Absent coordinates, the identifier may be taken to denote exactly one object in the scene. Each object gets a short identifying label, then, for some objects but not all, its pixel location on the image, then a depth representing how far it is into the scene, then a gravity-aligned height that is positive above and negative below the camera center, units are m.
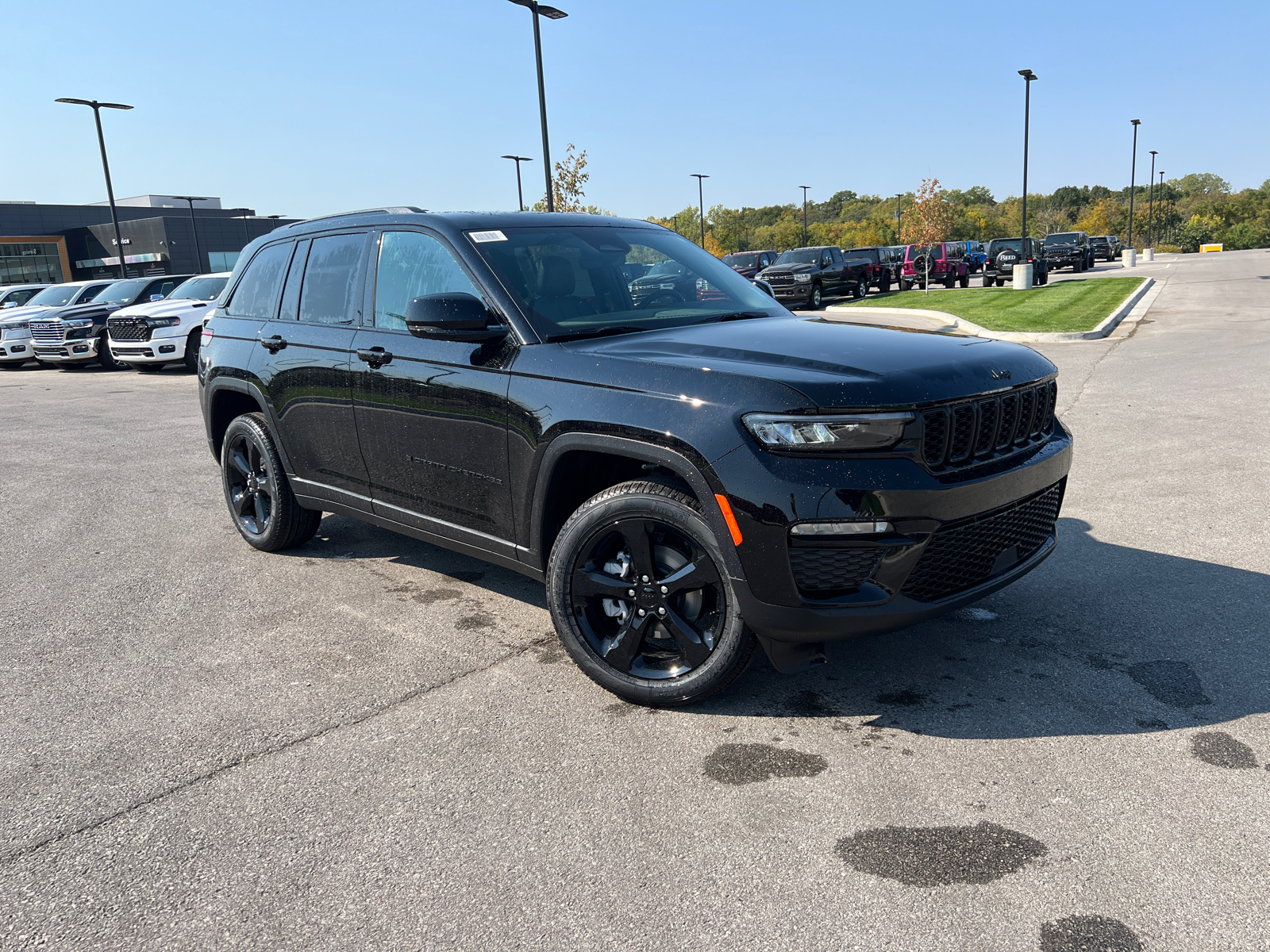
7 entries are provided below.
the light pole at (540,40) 21.12 +5.04
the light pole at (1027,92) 32.65 +5.05
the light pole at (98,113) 30.23 +5.76
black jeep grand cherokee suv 3.03 -0.63
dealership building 68.38 +3.91
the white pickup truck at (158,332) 18.00 -0.73
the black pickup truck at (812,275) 28.44 -0.62
